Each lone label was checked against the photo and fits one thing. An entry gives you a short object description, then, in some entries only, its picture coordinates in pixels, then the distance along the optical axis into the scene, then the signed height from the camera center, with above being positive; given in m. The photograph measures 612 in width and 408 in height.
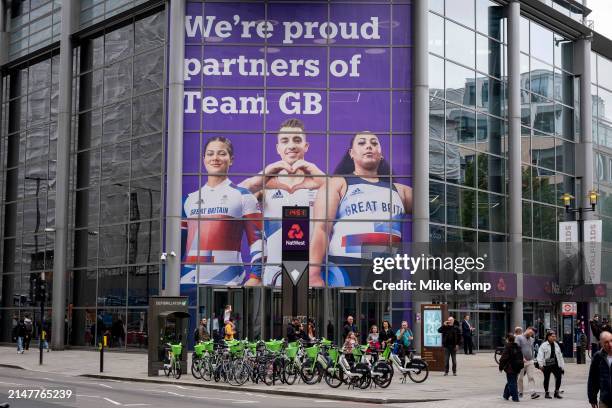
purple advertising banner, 42.56 +7.05
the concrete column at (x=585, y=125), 55.25 +9.76
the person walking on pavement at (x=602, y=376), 11.52 -1.03
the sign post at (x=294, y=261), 33.56 +1.00
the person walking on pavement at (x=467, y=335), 42.81 -2.02
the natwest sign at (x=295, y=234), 34.03 +1.97
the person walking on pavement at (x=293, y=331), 30.52 -1.35
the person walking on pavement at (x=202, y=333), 34.18 -1.63
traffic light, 38.38 -0.10
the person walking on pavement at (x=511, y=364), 22.47 -1.74
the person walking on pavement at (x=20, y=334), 45.88 -2.31
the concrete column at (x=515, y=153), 48.19 +7.08
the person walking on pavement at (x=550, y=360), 23.48 -1.72
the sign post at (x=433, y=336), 32.19 -1.55
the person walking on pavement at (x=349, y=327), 34.19 -1.34
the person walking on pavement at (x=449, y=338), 31.58 -1.60
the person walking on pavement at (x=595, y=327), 37.25 -1.42
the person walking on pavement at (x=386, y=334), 31.95 -1.49
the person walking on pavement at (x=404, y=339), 32.62 -1.70
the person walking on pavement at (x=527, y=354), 24.22 -1.63
